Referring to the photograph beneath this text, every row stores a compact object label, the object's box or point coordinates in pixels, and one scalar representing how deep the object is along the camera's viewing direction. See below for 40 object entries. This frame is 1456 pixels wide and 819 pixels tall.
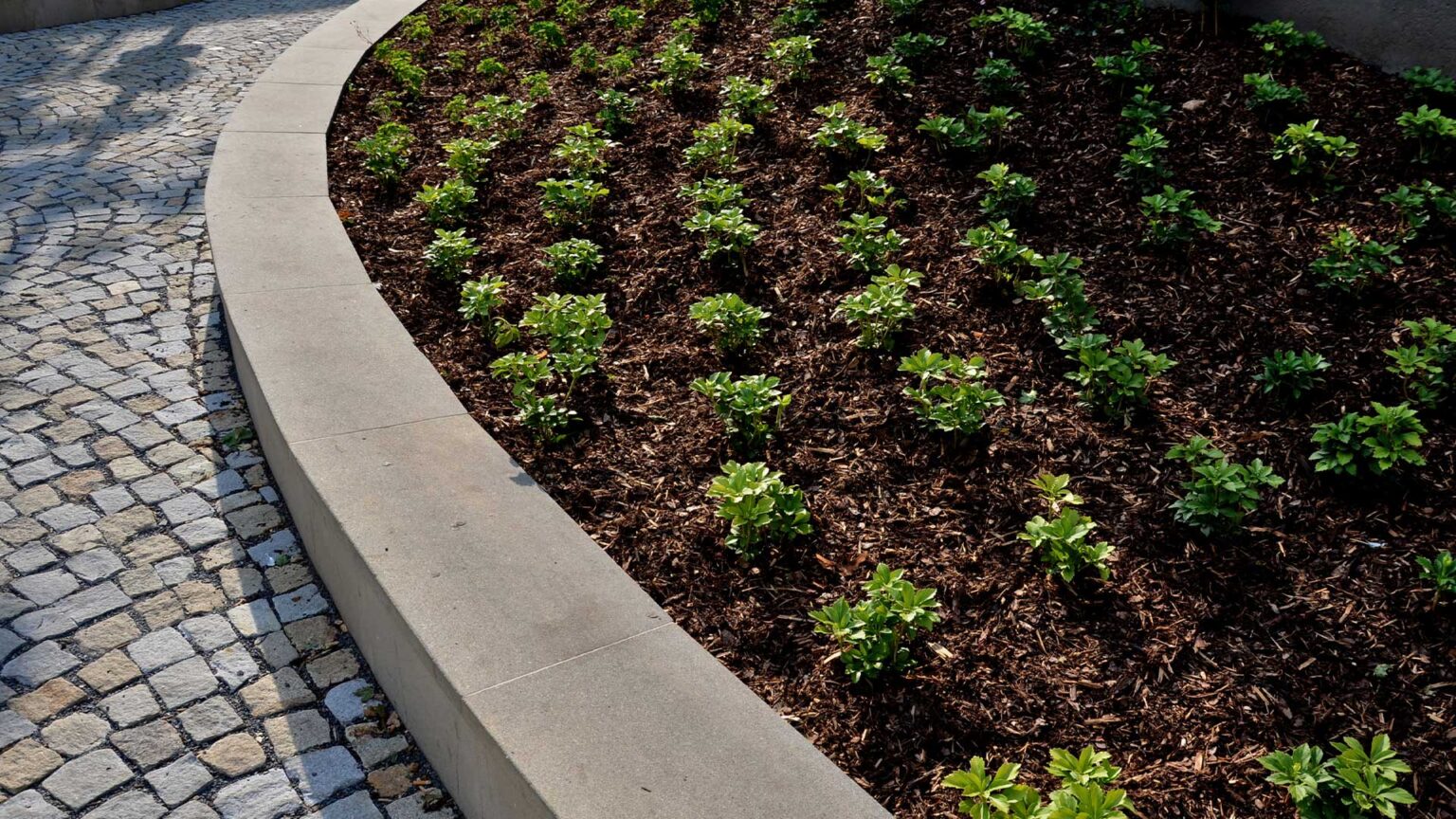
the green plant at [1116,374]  3.75
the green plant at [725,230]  4.68
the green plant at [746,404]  3.75
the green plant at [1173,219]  4.41
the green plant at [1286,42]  5.54
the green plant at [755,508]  3.34
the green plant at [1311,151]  4.70
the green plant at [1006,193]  4.70
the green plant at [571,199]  5.20
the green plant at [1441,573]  3.02
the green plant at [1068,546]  3.21
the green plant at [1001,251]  4.35
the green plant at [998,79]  5.54
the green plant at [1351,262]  4.07
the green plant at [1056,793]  2.47
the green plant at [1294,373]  3.70
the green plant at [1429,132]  4.63
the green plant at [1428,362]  3.63
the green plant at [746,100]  5.86
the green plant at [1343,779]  2.50
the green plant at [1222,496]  3.28
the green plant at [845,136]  5.23
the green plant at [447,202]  5.42
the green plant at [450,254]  4.98
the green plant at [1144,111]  5.16
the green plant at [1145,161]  4.74
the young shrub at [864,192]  4.89
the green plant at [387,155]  5.98
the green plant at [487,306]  4.50
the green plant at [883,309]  4.11
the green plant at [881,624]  2.94
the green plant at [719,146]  5.43
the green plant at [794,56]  6.11
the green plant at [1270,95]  5.06
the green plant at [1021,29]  5.86
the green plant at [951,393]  3.67
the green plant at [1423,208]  4.30
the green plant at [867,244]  4.54
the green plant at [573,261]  4.80
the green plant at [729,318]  4.13
